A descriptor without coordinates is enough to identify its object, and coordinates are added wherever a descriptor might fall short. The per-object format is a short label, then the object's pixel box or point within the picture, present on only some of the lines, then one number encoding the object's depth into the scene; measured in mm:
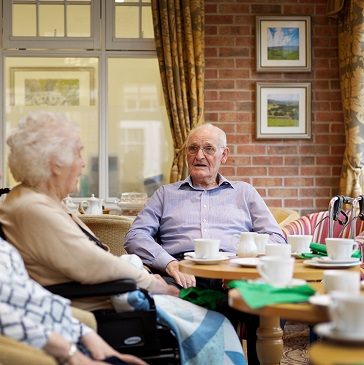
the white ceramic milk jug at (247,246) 2840
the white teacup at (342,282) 1896
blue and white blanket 2445
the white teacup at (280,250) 2616
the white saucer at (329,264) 2545
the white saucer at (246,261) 2639
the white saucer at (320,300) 1821
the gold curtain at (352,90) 5531
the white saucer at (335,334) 1498
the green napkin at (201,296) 2859
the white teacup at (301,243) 2973
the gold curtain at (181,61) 5703
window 5938
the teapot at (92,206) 5215
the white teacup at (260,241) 2969
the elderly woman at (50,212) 2283
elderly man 3570
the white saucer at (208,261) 2738
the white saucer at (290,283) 2057
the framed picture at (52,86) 5945
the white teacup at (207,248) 2785
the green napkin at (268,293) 1874
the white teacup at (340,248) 2574
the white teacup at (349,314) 1507
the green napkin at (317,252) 2879
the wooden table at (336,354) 1422
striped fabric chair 4371
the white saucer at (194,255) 2836
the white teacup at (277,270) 2059
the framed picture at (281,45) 5785
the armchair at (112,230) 4086
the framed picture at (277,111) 5793
